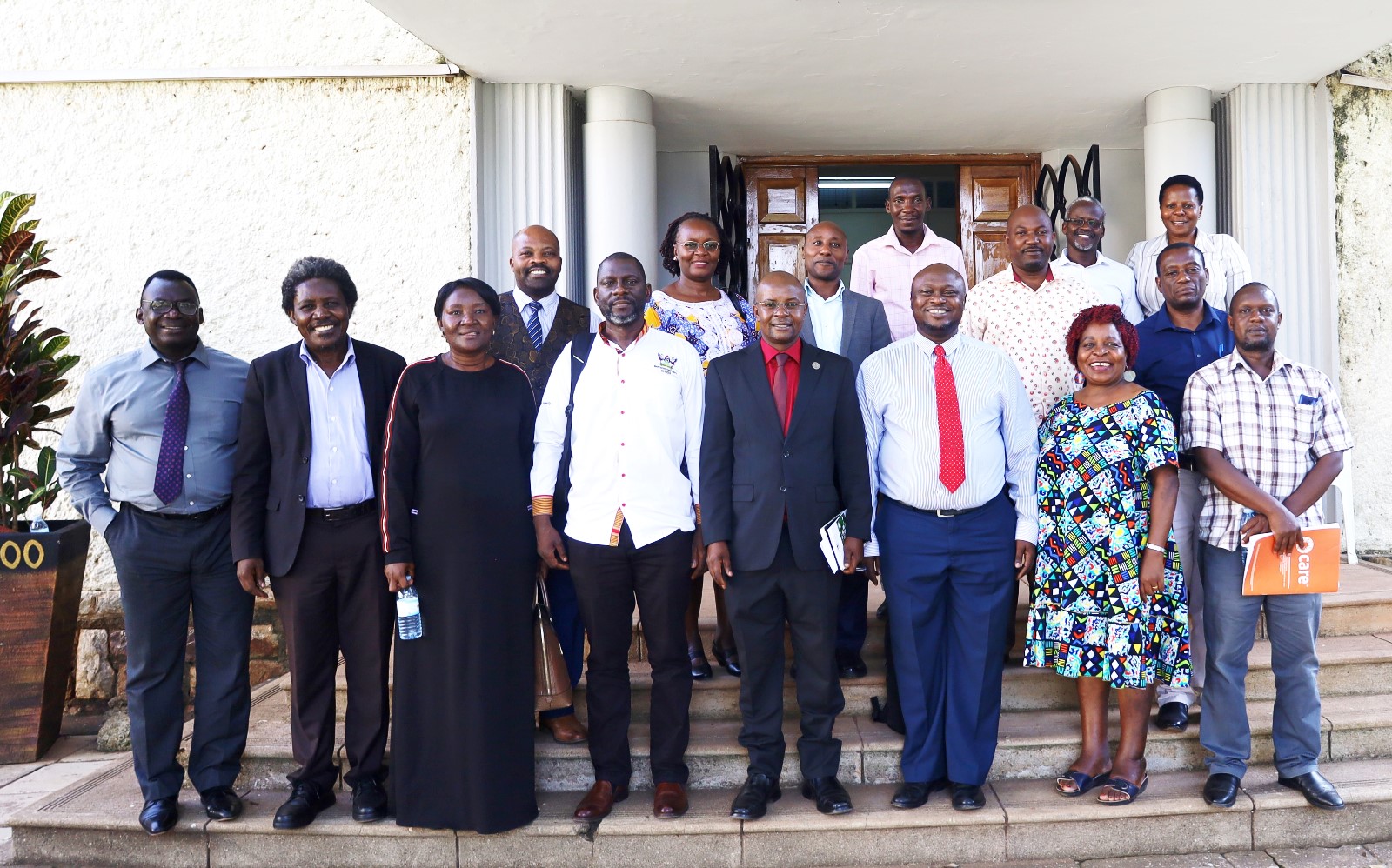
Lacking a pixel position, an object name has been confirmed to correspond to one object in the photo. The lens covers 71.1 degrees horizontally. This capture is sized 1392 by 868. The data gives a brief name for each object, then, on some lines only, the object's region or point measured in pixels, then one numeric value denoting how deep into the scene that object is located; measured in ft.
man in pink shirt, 15.02
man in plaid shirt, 11.05
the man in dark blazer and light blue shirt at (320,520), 10.85
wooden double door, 23.41
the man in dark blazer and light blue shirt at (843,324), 13.02
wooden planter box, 15.49
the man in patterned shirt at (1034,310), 12.80
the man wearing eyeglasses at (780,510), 10.73
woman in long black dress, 10.72
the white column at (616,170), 18.86
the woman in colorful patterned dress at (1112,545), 10.89
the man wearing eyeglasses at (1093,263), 14.26
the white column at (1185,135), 19.06
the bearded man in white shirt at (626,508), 10.84
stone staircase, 11.00
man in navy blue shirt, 12.12
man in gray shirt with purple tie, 11.10
